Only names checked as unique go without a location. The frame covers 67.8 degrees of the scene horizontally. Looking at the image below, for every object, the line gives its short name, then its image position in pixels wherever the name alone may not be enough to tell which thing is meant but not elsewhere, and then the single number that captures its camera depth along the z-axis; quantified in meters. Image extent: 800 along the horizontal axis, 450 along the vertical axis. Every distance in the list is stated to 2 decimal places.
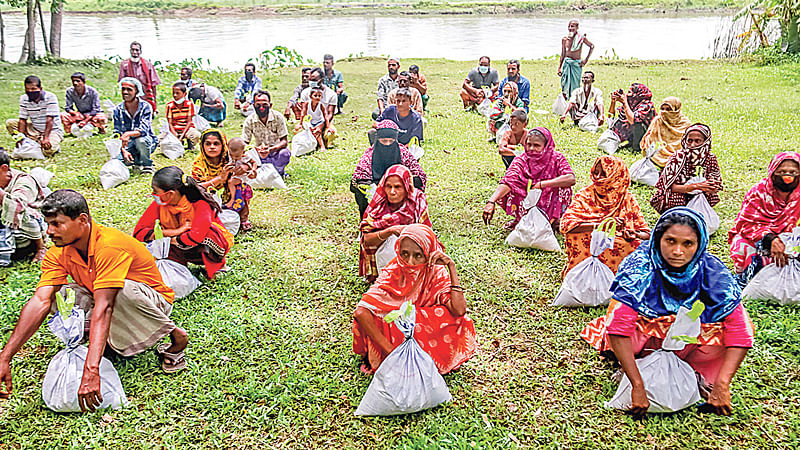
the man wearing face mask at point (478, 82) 12.47
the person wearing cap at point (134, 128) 8.30
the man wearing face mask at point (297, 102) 10.40
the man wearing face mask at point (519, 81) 11.16
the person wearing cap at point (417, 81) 11.35
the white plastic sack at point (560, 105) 11.61
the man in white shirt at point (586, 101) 10.56
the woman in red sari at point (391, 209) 4.77
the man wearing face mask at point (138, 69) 12.18
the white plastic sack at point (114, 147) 8.16
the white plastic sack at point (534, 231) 5.77
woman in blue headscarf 3.21
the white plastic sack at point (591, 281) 4.64
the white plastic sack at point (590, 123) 10.30
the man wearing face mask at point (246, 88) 12.59
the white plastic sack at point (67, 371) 3.49
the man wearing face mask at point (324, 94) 10.08
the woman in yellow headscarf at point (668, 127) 7.99
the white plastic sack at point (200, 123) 10.48
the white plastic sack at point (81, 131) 10.32
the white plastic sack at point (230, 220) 6.12
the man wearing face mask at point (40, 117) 8.90
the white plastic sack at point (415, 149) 7.93
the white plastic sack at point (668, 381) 3.36
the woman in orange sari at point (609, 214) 4.80
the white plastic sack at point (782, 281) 4.53
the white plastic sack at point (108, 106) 11.56
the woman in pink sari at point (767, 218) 4.58
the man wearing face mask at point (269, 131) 8.15
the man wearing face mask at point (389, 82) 11.24
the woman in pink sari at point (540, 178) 5.84
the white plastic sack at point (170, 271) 4.80
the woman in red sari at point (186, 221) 4.79
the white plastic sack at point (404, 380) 3.47
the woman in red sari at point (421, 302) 3.59
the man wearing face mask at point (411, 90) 9.58
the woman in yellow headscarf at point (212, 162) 6.03
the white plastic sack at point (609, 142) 9.03
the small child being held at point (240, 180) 6.18
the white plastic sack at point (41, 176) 6.20
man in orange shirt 3.42
